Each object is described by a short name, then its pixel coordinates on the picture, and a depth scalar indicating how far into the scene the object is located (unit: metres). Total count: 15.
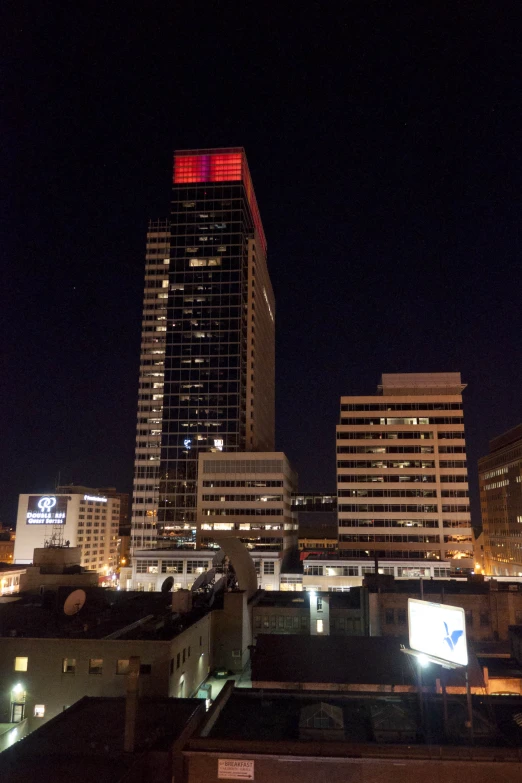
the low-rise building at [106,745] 25.56
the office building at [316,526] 151.88
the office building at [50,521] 170.88
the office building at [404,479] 121.06
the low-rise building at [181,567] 110.94
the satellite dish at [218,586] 68.12
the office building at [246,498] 124.38
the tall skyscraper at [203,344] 143.75
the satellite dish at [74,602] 51.88
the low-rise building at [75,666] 43.00
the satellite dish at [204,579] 70.62
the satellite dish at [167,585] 75.69
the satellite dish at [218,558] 80.03
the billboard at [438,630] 26.28
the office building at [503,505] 149.38
